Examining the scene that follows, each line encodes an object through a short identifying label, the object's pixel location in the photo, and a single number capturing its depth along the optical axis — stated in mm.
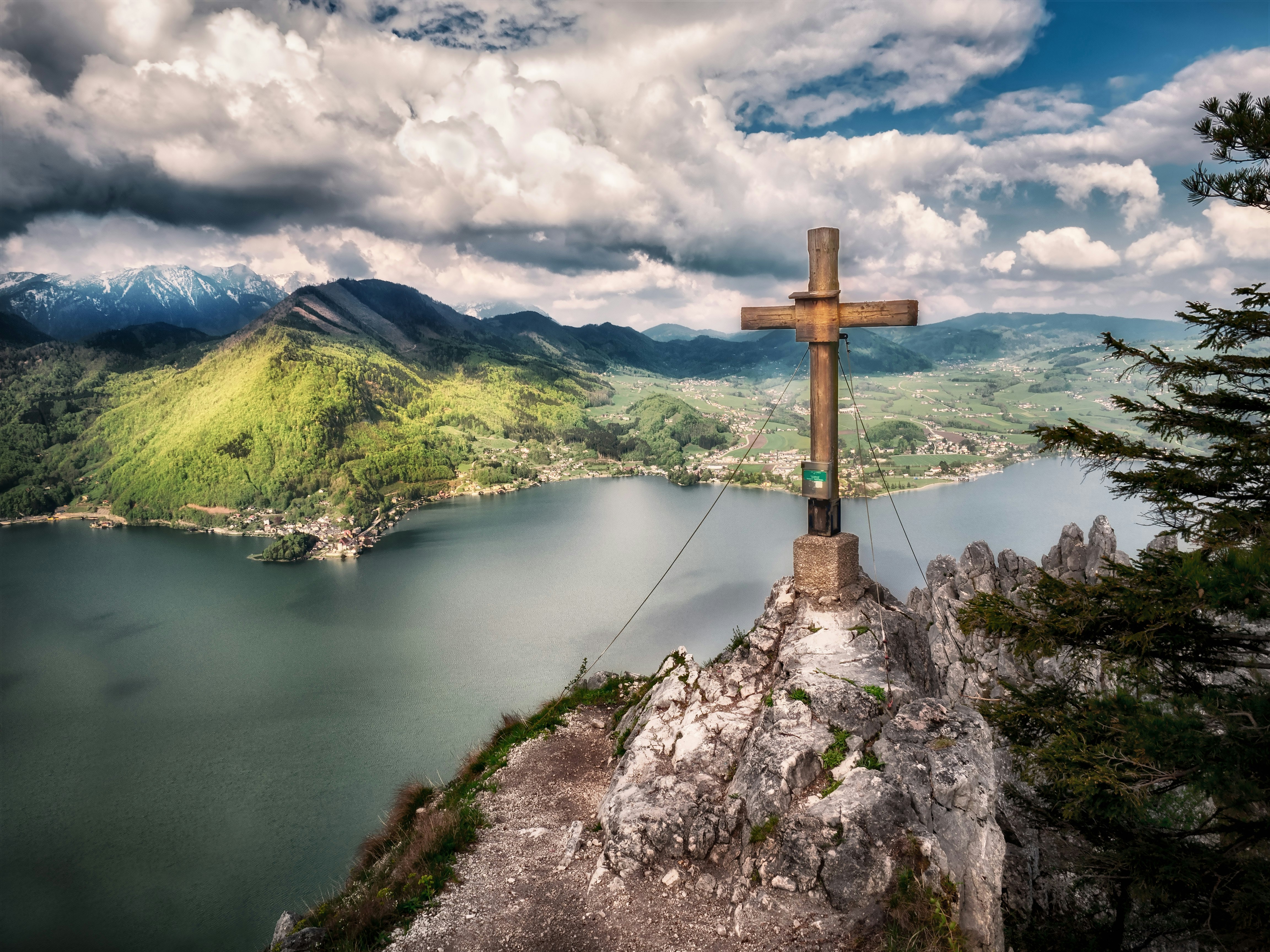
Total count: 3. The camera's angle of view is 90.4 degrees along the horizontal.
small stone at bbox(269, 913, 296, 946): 8125
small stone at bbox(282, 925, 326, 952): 6766
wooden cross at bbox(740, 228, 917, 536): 8664
